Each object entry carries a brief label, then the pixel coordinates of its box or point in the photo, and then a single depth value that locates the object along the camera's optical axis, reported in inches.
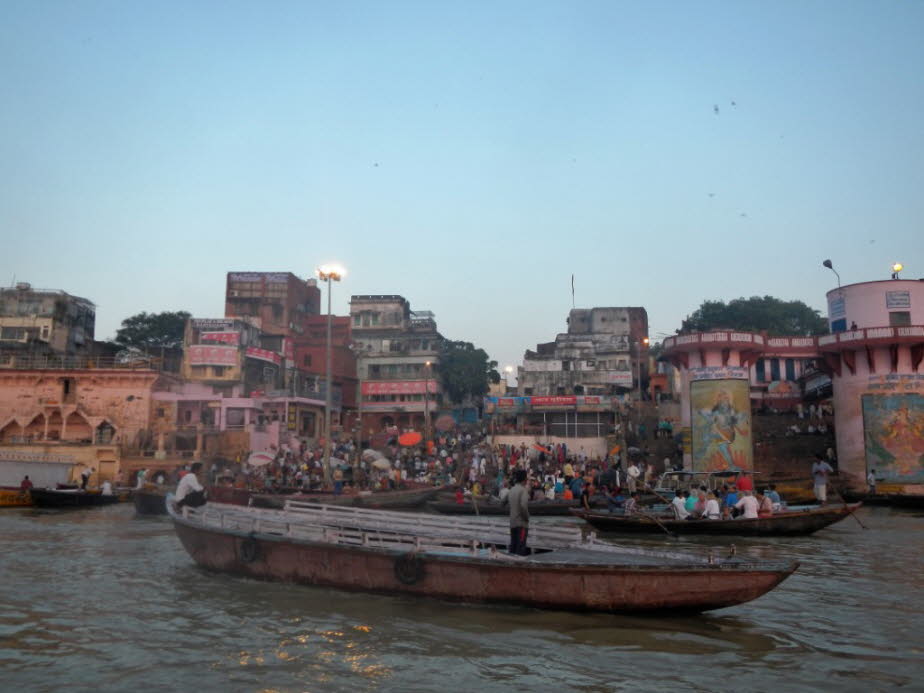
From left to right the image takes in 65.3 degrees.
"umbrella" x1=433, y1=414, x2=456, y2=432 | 2081.7
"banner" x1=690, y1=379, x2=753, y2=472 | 1352.1
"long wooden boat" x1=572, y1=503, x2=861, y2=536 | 725.3
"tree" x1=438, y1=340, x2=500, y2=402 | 2266.2
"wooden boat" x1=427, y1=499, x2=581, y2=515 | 1033.5
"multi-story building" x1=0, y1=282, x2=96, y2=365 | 1939.0
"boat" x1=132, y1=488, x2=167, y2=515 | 1002.1
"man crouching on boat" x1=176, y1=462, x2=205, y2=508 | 549.3
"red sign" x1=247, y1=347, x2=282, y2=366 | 1926.9
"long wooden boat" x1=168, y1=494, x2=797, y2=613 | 359.6
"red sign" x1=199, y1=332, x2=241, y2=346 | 1884.8
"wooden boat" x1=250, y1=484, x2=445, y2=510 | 1012.1
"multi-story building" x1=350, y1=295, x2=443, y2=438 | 2193.7
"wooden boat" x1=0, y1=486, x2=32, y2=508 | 1103.6
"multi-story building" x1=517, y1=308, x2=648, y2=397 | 2033.7
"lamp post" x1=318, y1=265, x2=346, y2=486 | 1104.8
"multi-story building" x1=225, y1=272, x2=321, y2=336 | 2287.2
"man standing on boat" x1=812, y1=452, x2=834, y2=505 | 981.8
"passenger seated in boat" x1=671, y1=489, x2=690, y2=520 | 734.5
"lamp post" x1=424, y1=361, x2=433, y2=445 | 1854.8
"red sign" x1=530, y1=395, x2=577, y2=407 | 1721.2
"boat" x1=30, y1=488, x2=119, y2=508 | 1100.5
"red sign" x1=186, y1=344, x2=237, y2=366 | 1856.5
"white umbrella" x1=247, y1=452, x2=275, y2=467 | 1168.8
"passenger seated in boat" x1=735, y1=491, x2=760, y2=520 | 735.7
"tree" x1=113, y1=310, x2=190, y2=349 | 2384.4
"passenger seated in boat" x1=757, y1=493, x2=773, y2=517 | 756.6
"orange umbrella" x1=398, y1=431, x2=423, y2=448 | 1350.9
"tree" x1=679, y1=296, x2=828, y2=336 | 2522.1
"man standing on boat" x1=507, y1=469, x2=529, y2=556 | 401.4
